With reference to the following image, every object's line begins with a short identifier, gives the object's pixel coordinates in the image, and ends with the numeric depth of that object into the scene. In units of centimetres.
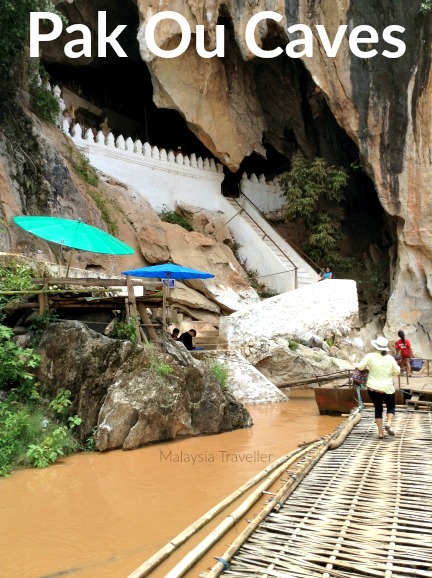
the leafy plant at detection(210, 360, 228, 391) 1057
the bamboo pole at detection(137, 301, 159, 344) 870
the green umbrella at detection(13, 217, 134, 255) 858
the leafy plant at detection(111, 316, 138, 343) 830
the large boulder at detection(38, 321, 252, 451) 760
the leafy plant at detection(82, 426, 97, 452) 743
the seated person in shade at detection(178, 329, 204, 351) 1173
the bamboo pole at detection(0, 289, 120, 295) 773
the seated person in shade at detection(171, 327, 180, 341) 1219
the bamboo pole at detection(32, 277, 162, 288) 800
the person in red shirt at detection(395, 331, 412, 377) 1143
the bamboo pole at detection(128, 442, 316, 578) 382
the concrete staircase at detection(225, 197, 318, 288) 1819
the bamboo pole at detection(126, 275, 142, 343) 830
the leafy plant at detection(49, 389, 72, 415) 753
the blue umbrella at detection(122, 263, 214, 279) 1186
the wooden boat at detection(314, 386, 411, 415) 1025
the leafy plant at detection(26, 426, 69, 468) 675
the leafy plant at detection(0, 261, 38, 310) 795
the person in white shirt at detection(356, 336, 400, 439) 695
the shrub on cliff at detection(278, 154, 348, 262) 1860
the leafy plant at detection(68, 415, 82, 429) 742
